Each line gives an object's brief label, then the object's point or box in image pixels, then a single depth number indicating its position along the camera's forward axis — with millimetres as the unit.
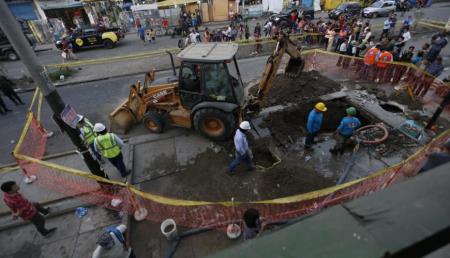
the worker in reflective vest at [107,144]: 5504
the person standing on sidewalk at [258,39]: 15547
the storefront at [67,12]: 23609
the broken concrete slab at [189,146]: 6868
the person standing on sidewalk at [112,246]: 3439
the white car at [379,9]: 22266
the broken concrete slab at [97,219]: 5148
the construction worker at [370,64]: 9766
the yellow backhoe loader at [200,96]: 6586
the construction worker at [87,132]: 5805
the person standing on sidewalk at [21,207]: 4480
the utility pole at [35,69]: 3129
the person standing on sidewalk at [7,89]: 9703
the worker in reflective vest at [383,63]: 9562
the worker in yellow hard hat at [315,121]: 6098
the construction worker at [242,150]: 5637
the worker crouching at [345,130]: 6184
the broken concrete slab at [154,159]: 6473
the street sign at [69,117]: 3841
